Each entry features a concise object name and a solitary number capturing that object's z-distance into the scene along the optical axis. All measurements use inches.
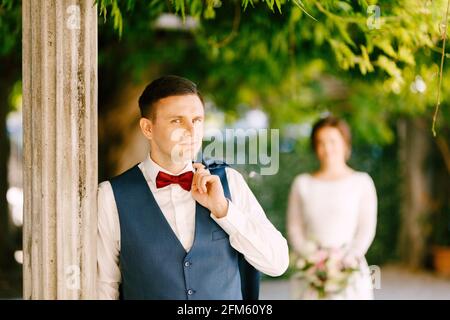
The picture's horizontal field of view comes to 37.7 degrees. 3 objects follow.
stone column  93.6
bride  188.1
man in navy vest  99.6
